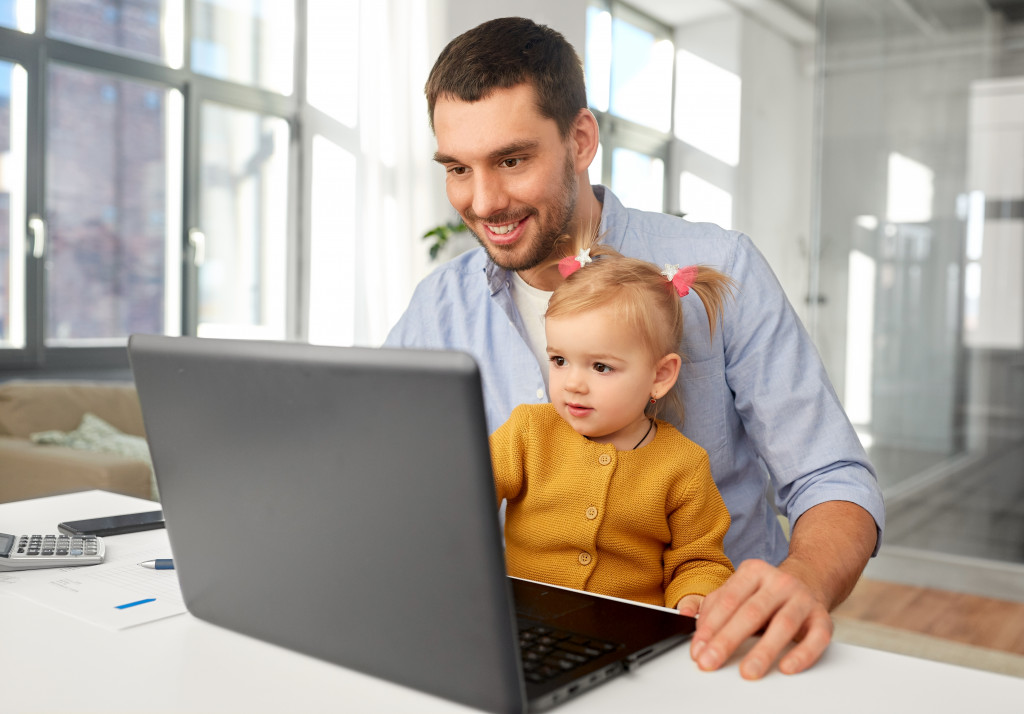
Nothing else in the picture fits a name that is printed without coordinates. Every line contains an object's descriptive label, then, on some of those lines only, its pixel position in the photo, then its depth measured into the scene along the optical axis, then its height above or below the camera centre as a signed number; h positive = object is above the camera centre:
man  1.25 +0.06
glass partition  3.48 +0.36
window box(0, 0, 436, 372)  3.89 +0.79
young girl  1.16 -0.16
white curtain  4.93 +1.03
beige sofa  2.84 -0.41
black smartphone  1.21 -0.27
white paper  0.88 -0.28
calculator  1.03 -0.26
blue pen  1.05 -0.27
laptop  0.58 -0.14
